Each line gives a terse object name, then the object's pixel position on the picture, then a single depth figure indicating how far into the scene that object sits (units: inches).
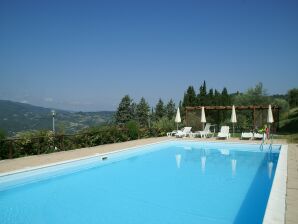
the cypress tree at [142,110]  1381.6
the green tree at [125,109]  1487.5
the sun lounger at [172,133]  754.5
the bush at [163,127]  762.1
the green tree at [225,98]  1240.8
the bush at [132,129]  655.1
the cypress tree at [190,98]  1185.4
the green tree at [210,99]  1198.3
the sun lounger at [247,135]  639.3
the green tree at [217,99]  1223.0
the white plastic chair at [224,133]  659.7
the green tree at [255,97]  1167.0
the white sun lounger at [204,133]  709.8
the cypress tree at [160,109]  1336.6
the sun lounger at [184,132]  713.6
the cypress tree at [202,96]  1194.1
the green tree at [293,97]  1662.2
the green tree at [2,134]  389.1
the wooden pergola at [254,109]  724.0
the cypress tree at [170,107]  1318.4
